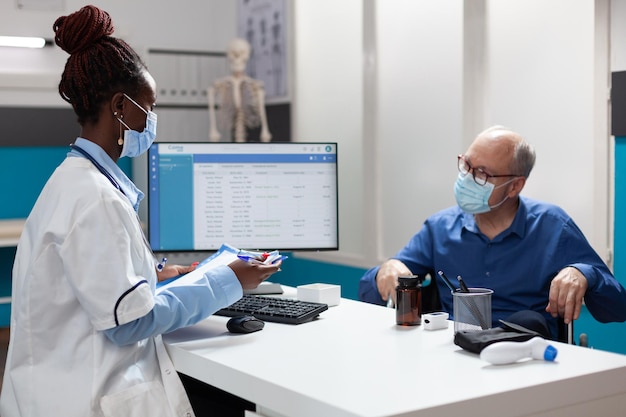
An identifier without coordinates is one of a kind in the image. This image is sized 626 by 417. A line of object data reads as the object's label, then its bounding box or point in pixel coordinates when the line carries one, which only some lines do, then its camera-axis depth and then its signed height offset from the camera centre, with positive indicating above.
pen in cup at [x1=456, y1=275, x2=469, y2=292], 1.77 -0.17
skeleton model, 4.82 +0.66
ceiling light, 4.77 +0.99
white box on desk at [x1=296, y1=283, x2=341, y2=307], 2.10 -0.22
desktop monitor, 2.38 +0.04
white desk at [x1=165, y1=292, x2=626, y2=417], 1.27 -0.29
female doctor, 1.54 -0.15
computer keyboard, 1.89 -0.24
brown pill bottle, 1.83 -0.21
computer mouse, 1.78 -0.26
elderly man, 2.44 -0.12
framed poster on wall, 5.08 +1.07
